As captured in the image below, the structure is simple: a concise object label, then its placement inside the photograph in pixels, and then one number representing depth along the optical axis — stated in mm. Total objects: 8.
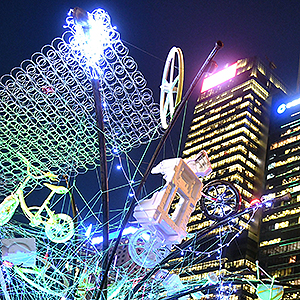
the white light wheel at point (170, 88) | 10203
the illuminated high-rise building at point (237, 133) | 79188
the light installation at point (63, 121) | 9609
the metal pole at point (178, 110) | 10031
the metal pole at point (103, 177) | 9492
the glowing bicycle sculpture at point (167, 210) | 8875
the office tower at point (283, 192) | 69688
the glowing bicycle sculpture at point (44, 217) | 11698
